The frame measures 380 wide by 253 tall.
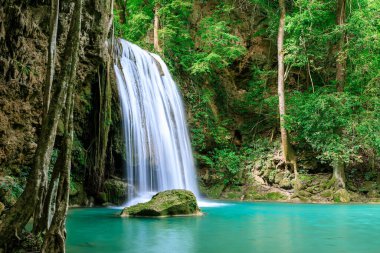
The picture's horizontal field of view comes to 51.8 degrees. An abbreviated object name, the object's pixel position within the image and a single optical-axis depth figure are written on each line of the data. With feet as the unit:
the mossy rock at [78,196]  40.28
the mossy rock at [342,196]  48.75
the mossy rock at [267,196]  52.26
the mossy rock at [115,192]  43.11
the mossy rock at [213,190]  55.89
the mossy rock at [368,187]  51.11
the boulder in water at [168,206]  30.37
